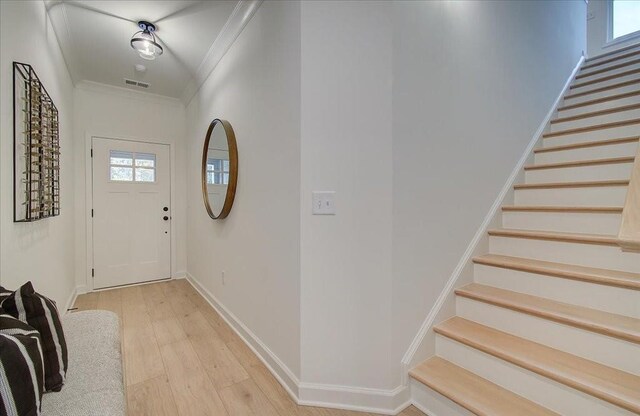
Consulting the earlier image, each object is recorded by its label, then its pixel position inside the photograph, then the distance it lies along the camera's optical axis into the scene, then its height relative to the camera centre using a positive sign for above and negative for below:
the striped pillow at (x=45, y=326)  0.96 -0.43
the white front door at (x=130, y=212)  3.61 -0.10
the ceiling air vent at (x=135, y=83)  3.50 +1.52
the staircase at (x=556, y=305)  1.30 -0.55
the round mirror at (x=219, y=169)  2.46 +0.35
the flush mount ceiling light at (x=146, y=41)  2.47 +1.43
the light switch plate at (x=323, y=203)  1.59 +0.02
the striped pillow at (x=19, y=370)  0.70 -0.44
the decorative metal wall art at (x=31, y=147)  1.56 +0.35
